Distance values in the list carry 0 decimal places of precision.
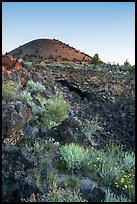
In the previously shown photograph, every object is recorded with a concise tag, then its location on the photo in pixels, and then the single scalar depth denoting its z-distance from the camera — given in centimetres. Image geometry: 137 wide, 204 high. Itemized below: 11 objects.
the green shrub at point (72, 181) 515
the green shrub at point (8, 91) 700
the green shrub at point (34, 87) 874
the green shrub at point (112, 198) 443
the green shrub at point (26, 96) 755
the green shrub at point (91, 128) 800
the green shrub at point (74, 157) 552
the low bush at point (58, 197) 429
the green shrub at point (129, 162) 584
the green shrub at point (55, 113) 722
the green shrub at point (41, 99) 840
